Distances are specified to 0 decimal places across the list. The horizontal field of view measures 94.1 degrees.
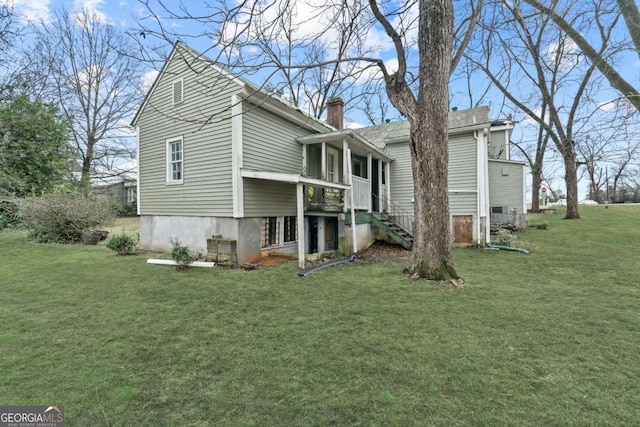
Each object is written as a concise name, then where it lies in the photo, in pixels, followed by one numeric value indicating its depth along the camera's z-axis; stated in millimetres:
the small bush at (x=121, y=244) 9125
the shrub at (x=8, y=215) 14867
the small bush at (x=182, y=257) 7242
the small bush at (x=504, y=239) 10461
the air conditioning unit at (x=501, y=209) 14830
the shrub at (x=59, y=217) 12219
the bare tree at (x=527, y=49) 5594
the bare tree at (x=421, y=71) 5988
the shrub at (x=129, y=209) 26547
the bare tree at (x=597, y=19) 3980
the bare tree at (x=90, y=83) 20516
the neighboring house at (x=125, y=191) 32012
